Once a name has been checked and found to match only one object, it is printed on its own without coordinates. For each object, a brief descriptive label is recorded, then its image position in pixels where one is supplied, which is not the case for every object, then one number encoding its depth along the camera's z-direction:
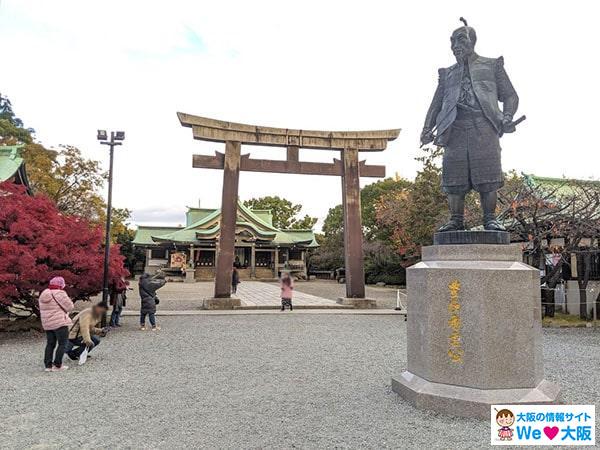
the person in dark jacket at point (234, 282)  21.89
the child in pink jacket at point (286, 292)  14.81
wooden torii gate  14.83
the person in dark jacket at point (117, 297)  11.31
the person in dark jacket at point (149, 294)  10.62
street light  12.24
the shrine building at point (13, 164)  17.42
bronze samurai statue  5.36
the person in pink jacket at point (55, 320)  6.54
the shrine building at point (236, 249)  36.53
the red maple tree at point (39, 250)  8.87
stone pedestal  4.48
